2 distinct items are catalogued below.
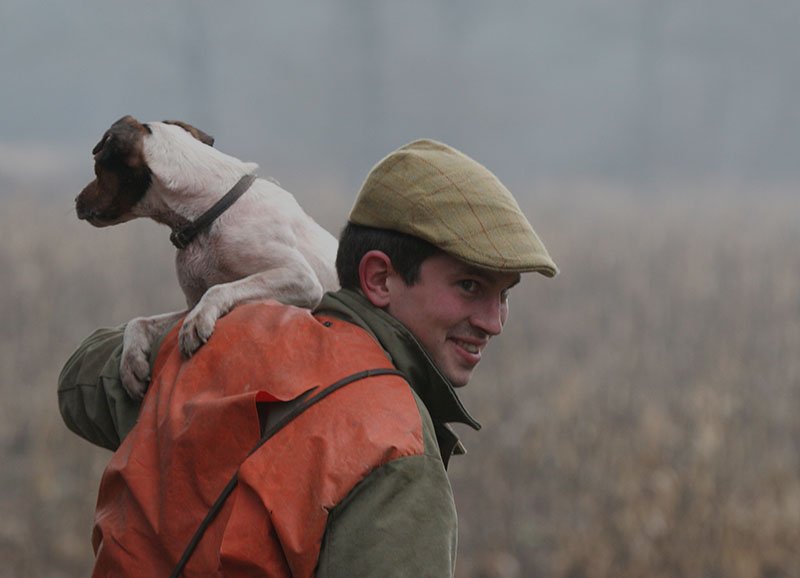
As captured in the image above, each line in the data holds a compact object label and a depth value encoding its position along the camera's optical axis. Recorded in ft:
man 23.39
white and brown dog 24.62
